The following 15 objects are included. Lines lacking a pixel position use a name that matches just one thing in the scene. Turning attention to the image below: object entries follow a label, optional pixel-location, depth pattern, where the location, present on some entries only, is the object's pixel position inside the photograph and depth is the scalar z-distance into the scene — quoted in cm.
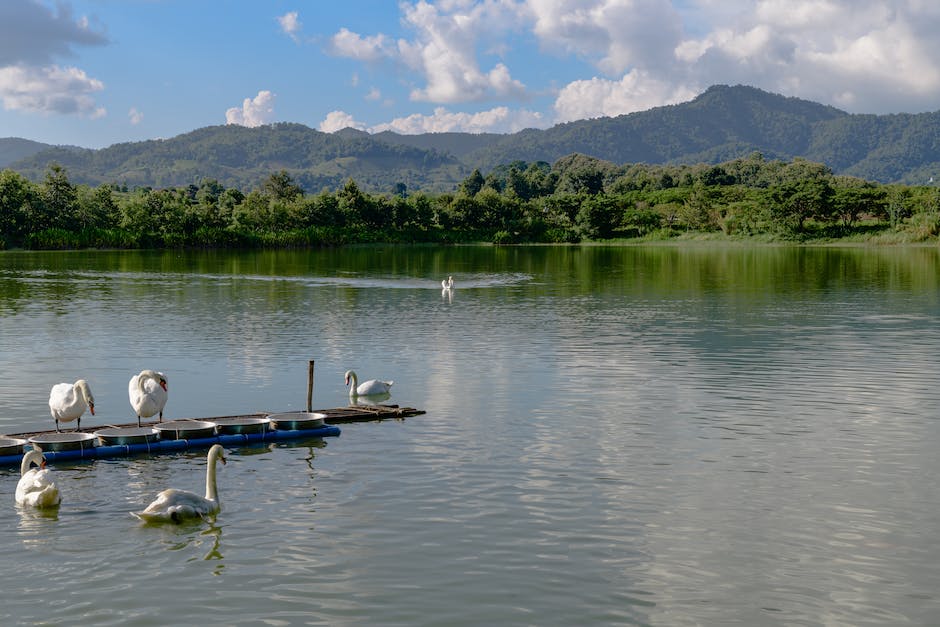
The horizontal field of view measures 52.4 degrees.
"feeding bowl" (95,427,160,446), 2161
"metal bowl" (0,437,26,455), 2052
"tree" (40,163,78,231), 14225
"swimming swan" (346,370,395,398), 2861
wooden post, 2578
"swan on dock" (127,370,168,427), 2333
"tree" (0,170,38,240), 13350
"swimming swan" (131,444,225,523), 1691
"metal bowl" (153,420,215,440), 2236
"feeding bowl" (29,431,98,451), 2103
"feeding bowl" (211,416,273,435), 2288
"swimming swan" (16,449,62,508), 1741
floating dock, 2106
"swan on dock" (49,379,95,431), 2228
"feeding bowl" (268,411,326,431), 2353
